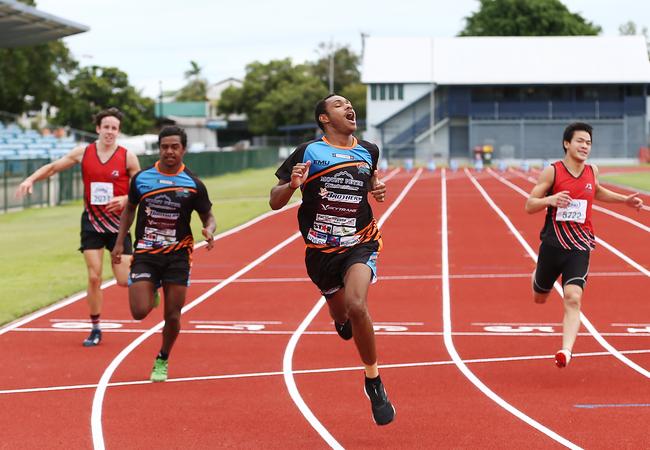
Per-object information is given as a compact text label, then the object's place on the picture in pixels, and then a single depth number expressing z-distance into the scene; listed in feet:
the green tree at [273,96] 345.10
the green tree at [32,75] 237.66
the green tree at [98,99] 299.17
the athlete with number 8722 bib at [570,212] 29.09
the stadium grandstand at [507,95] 260.21
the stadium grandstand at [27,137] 109.29
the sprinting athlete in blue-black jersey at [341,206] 23.80
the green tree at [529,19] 322.96
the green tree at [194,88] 535.19
